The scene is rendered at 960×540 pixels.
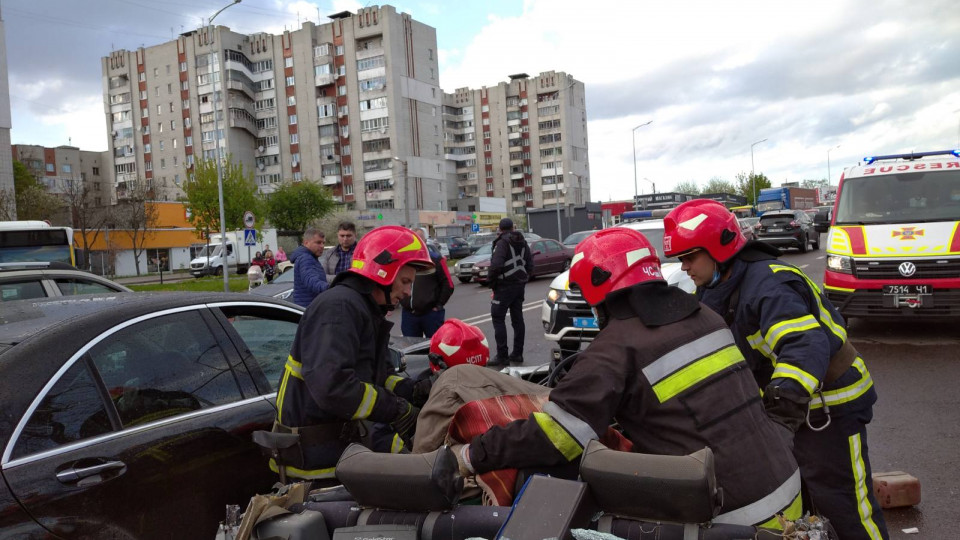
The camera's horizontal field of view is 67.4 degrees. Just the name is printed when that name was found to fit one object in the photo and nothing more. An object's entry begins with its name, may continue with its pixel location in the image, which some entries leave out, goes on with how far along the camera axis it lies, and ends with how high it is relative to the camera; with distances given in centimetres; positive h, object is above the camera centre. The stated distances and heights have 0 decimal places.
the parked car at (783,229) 2794 -79
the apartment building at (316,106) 7275 +1348
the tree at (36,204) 4138 +260
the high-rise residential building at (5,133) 3409 +572
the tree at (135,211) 4547 +198
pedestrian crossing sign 2580 +0
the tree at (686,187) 11382 +431
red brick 419 -167
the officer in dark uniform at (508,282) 916 -76
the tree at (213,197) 4519 +260
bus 1138 +8
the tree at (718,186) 11356 +418
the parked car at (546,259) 2409 -130
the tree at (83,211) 3894 +190
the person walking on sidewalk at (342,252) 824 -24
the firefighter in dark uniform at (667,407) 224 -60
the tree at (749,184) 10499 +399
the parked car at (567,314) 861 -115
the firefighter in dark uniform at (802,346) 296 -58
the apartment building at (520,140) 9906 +1169
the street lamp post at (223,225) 2549 +46
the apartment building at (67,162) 9494 +1180
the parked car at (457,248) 4469 -138
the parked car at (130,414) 242 -67
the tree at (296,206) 6444 +252
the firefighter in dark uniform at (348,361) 283 -53
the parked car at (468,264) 2523 -138
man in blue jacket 790 -40
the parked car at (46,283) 634 -34
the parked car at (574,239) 2715 -75
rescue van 850 -45
